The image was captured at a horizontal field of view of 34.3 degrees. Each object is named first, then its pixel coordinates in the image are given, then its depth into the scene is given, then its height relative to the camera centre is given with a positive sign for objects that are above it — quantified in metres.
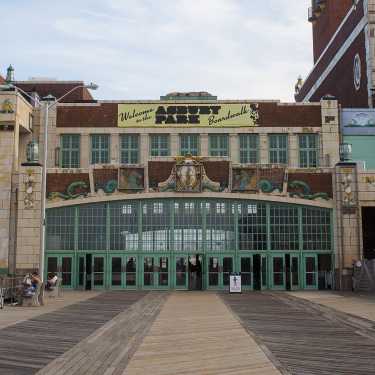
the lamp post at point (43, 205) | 30.17 +2.42
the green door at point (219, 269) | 39.31 -1.19
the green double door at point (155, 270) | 39.25 -1.22
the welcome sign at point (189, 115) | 43.31 +9.60
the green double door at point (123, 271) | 39.25 -1.27
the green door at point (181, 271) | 39.20 -1.30
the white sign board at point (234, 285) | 35.34 -2.00
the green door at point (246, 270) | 39.19 -1.26
